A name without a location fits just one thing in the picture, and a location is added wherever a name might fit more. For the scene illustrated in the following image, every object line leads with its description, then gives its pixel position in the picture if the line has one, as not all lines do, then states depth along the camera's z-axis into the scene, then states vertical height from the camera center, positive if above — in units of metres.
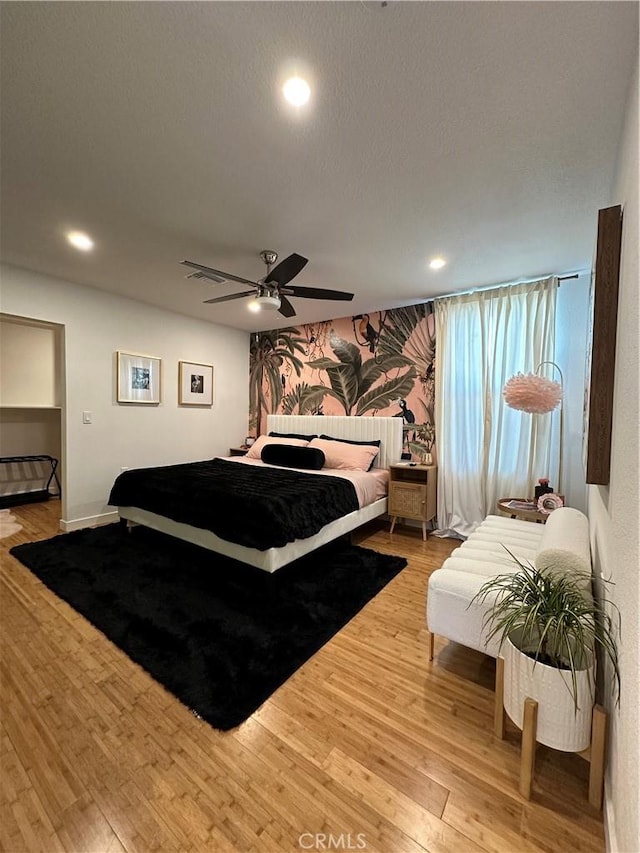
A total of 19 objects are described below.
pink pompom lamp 2.62 +0.20
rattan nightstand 3.62 -0.83
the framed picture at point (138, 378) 4.08 +0.43
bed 2.47 -0.72
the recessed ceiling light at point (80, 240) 2.60 +1.36
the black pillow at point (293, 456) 3.91 -0.49
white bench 1.47 -0.79
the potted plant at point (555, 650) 1.14 -0.84
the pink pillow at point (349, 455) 3.94 -0.46
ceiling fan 2.37 +1.00
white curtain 3.24 +0.18
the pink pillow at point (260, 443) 4.57 -0.39
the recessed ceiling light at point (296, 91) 1.35 +1.33
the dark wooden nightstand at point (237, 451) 5.48 -0.60
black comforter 2.42 -0.70
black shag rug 1.69 -1.30
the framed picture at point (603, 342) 1.37 +0.33
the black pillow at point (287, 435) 4.72 -0.29
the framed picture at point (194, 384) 4.75 +0.43
